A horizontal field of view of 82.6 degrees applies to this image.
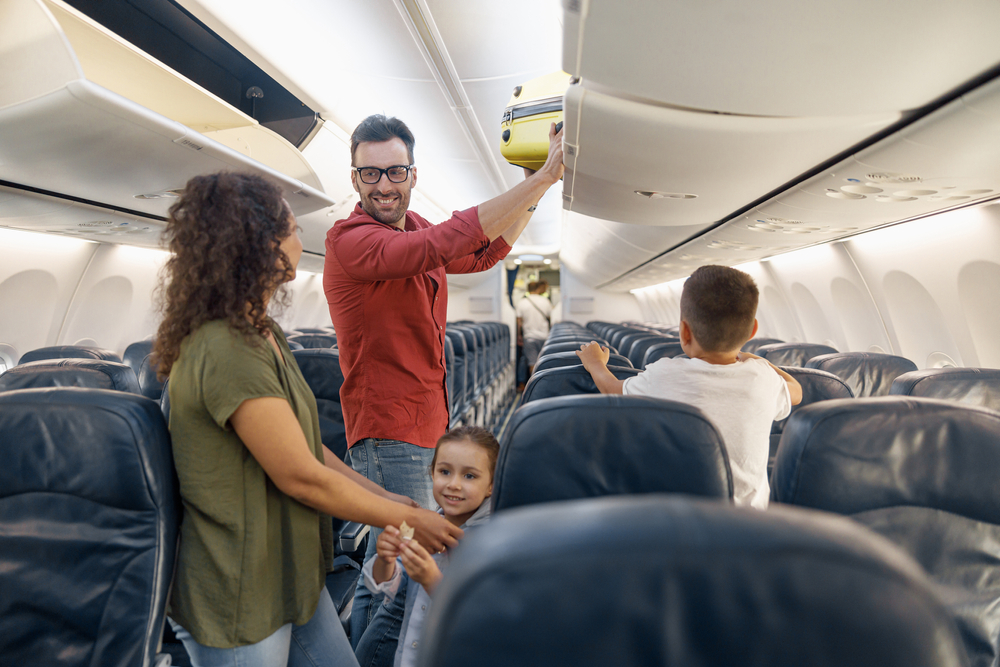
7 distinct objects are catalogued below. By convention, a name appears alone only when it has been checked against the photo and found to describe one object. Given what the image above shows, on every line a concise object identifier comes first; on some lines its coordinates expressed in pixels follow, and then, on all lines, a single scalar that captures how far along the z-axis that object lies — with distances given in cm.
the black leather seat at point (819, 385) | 280
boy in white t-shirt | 187
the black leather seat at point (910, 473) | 134
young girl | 160
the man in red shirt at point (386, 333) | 190
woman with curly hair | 118
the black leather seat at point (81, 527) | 123
